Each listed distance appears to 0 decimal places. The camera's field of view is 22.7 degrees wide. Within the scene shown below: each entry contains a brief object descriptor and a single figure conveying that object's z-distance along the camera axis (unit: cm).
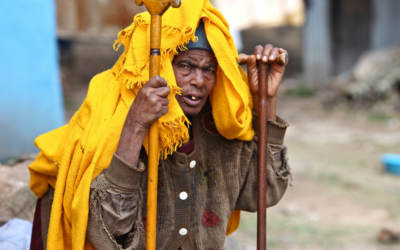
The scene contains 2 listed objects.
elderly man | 255
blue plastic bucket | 559
